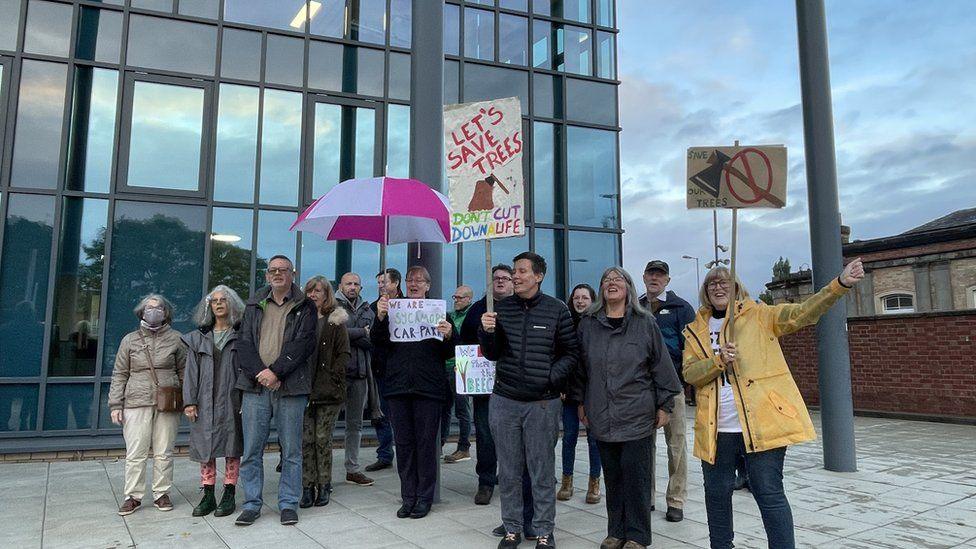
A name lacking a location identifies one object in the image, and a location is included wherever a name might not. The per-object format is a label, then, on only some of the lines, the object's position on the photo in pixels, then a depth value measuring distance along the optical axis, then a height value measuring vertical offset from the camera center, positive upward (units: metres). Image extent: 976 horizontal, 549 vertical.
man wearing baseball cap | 5.27 +0.06
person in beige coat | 5.51 -0.48
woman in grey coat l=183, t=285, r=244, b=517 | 5.43 -0.45
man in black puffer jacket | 4.47 -0.28
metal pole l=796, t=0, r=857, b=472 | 7.24 +1.35
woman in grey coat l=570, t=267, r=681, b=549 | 4.32 -0.35
